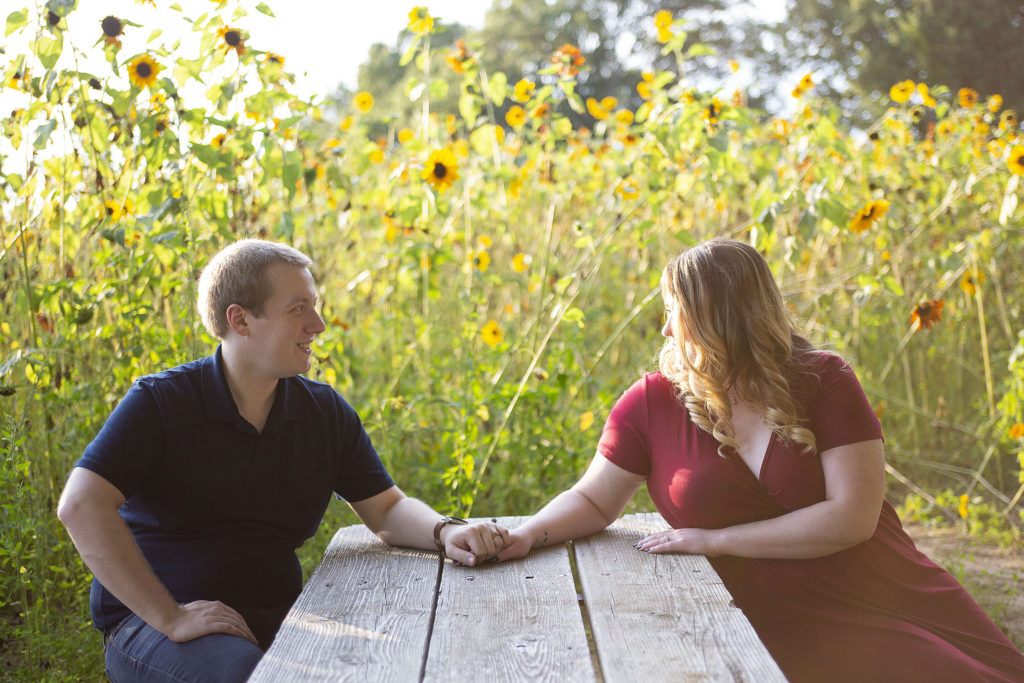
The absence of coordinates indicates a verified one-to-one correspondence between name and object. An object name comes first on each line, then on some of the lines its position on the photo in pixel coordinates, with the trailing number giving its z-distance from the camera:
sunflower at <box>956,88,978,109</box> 4.34
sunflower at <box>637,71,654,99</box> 3.35
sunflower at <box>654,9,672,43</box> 3.16
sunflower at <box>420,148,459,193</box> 3.03
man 1.68
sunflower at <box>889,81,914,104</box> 3.83
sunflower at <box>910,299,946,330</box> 2.91
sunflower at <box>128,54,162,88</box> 2.48
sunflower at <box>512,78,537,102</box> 3.29
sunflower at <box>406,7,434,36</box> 2.94
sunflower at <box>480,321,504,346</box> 3.11
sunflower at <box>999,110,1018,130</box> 3.67
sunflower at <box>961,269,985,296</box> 3.40
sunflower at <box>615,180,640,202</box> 3.18
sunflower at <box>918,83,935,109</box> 3.86
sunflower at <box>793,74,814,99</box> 3.55
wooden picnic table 1.31
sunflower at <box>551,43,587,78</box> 3.14
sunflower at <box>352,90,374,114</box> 3.84
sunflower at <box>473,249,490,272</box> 3.36
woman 1.81
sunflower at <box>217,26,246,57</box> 2.57
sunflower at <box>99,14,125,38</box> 2.39
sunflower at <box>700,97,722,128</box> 2.79
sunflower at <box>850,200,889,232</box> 2.92
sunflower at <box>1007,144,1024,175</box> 3.18
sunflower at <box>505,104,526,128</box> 3.39
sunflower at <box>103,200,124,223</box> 2.56
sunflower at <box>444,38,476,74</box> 3.13
